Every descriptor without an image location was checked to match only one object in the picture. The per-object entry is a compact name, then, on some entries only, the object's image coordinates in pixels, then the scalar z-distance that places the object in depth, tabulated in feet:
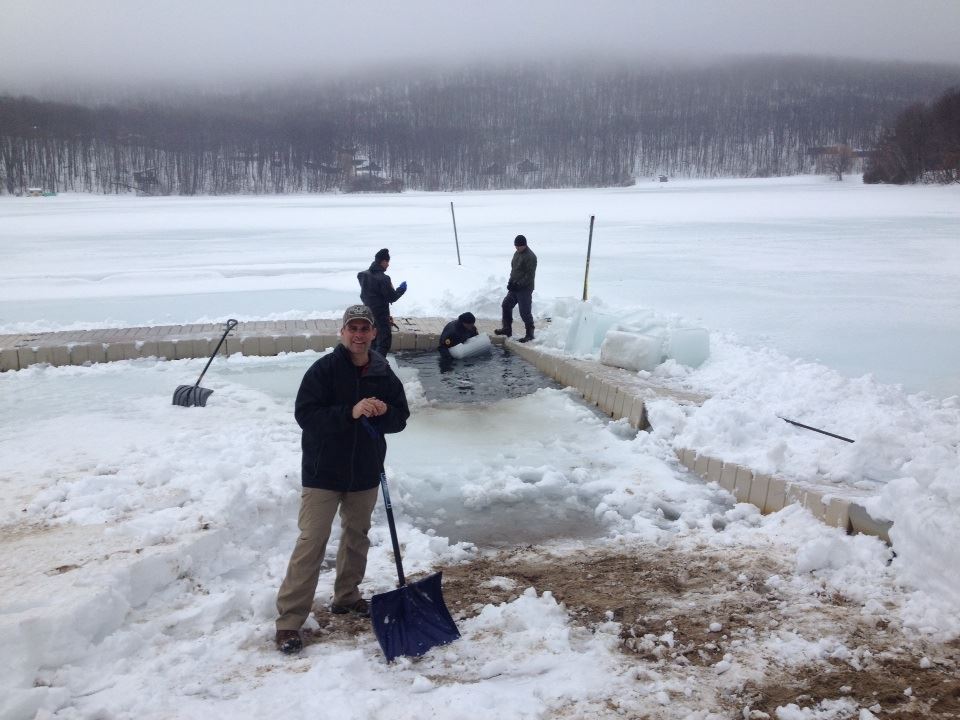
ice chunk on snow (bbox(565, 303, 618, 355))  30.55
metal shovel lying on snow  24.02
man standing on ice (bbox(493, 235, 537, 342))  33.30
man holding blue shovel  11.05
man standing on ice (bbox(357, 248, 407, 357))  28.48
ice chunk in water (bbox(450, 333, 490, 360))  32.78
